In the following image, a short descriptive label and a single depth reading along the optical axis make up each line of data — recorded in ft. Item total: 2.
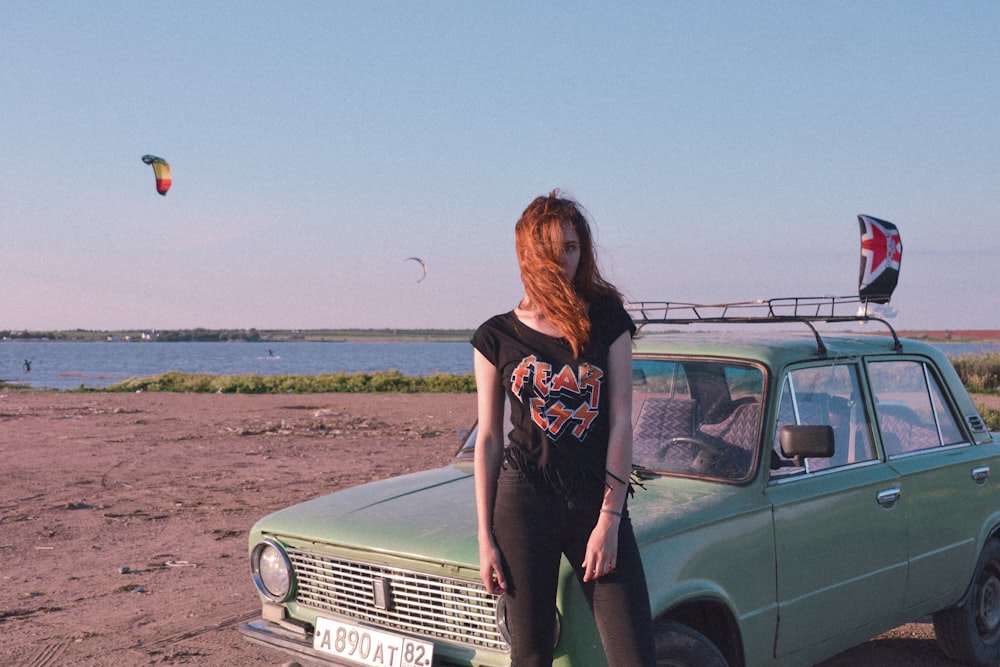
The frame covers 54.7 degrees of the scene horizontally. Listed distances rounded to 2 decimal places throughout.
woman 9.55
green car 11.50
